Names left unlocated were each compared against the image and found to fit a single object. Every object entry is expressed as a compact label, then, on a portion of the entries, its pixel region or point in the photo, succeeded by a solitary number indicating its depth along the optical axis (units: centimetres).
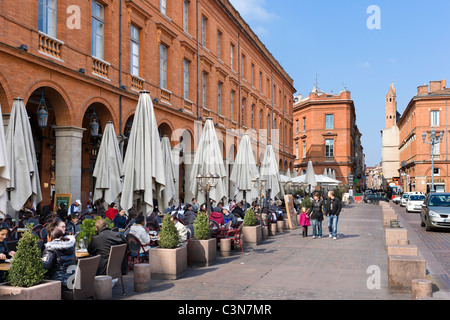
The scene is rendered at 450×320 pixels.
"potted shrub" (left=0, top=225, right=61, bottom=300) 566
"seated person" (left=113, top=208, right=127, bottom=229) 1326
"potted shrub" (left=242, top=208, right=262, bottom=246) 1427
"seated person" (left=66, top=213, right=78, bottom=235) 1126
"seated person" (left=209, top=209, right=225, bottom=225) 1433
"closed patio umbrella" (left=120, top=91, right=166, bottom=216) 1124
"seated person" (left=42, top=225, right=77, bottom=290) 673
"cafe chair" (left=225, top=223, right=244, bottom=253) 1290
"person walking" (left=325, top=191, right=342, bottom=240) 1617
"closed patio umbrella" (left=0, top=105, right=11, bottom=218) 885
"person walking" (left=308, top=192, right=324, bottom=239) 1666
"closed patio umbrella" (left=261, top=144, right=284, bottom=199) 2375
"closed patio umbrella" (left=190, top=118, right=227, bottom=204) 1641
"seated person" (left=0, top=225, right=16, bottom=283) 734
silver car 1833
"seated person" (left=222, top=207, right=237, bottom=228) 1485
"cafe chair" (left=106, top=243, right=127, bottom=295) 761
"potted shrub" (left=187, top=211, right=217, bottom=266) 1066
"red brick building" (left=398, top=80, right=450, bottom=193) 6462
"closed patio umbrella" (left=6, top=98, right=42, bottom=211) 1055
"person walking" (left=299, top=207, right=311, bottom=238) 1655
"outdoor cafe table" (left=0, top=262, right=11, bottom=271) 669
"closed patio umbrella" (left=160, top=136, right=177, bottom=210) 1231
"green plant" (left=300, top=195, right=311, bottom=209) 2480
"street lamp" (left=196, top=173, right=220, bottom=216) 1296
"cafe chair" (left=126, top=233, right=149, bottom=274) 942
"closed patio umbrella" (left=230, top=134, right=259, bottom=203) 2030
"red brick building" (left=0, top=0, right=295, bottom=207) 1437
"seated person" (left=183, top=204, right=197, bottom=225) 1507
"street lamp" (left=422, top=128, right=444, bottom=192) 3688
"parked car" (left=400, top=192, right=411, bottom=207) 4418
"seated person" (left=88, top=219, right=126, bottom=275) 779
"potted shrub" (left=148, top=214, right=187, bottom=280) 906
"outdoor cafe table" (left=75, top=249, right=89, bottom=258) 826
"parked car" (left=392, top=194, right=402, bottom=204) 5341
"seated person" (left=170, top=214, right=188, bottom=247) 983
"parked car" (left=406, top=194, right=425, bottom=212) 3450
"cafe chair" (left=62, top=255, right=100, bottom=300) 672
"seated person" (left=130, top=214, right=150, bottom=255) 995
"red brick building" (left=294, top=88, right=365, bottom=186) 7169
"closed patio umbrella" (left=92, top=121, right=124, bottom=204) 1474
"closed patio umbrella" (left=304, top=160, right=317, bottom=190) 3362
